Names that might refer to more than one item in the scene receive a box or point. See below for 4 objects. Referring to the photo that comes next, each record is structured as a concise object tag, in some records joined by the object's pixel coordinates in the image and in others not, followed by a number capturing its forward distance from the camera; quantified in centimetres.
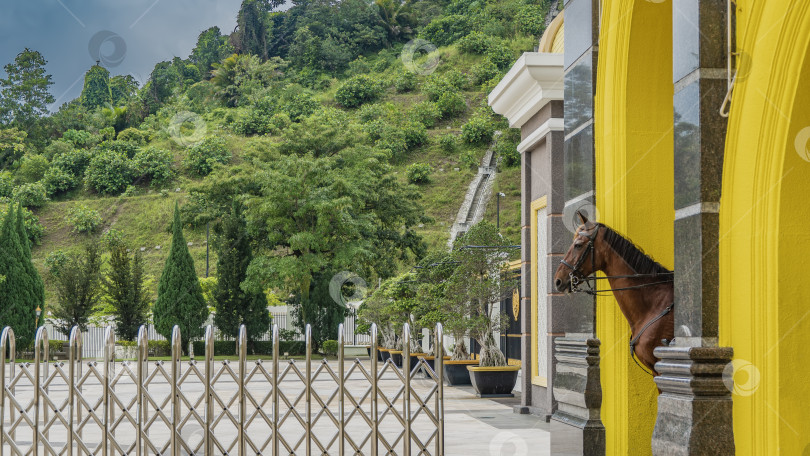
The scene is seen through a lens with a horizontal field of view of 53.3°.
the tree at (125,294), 2912
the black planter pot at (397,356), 1992
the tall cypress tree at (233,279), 2864
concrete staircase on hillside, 4231
